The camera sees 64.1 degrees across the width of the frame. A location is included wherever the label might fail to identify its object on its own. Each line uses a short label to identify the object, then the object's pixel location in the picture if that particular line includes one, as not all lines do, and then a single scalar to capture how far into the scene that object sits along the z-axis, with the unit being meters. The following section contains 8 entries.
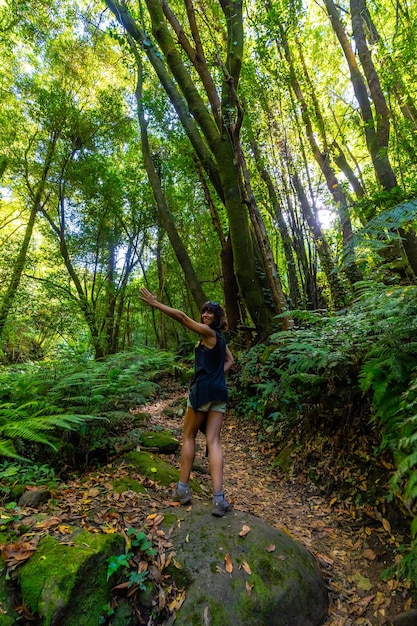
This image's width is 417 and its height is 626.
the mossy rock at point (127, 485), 3.16
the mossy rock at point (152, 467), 3.58
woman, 3.18
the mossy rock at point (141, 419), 5.46
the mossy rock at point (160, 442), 4.47
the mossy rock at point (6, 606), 1.79
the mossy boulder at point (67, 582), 1.89
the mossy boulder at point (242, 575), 2.21
